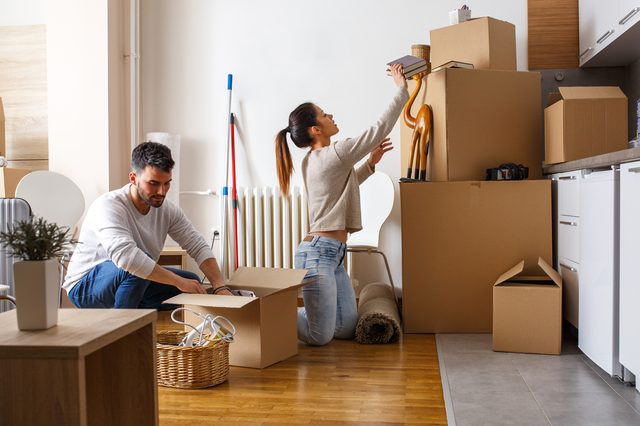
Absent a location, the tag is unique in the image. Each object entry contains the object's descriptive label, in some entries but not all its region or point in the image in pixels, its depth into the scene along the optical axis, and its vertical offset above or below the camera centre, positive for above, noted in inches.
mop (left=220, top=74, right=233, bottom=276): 176.4 -5.5
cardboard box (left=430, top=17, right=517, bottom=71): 143.6 +31.3
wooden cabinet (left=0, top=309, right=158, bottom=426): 54.4 -13.9
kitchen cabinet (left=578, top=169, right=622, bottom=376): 98.7 -10.1
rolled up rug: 131.7 -23.0
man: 107.3 -7.1
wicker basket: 101.8 -23.3
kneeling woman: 127.2 -0.7
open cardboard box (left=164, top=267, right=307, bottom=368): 111.3 -18.3
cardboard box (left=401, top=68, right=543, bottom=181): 137.9 +14.8
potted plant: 60.8 -5.9
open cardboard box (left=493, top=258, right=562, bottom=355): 117.4 -19.6
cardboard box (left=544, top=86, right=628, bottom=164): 125.2 +13.2
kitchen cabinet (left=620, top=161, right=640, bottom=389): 89.6 -8.7
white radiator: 172.9 -6.4
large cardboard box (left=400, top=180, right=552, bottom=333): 134.8 -8.2
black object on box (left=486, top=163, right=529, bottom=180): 135.0 +5.0
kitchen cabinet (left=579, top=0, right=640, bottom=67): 125.2 +31.0
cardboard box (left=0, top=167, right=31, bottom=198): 154.8 +4.8
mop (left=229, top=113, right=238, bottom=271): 175.5 +0.9
